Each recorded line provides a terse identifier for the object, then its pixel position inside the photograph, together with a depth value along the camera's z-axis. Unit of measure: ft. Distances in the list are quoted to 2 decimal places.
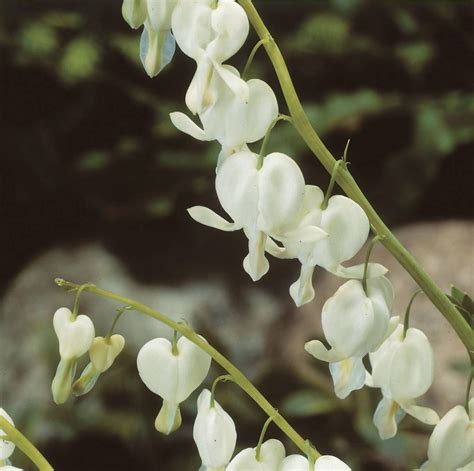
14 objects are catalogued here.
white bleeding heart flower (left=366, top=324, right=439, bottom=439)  1.49
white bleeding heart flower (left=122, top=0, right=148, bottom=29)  1.41
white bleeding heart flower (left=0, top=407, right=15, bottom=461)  1.44
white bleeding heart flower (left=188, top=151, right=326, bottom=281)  1.41
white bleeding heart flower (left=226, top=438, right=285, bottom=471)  1.43
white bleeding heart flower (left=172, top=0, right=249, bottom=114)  1.40
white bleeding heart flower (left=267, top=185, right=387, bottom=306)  1.43
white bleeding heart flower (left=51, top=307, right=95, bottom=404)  1.47
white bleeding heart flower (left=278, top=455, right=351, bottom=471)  1.38
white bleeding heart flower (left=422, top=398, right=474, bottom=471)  1.47
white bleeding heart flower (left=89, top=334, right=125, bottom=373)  1.47
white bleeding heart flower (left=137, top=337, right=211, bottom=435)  1.47
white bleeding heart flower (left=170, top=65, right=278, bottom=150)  1.41
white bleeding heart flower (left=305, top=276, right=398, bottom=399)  1.44
